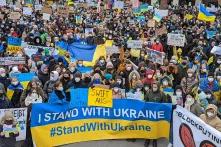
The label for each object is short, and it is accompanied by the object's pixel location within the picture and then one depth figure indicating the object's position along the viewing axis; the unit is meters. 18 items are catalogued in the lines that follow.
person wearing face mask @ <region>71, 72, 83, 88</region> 11.62
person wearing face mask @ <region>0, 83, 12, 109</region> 9.70
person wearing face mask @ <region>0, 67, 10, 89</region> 11.20
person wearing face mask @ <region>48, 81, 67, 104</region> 9.95
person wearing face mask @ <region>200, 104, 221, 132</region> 8.37
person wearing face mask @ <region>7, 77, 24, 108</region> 10.50
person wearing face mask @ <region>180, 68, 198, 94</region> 11.80
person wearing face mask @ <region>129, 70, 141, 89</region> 11.96
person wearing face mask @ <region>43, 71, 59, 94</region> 11.05
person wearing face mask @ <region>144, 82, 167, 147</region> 10.17
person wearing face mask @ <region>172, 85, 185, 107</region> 10.45
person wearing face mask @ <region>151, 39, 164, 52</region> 16.56
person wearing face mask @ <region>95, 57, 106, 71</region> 13.51
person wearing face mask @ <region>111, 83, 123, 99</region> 10.39
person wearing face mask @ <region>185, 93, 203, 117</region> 9.54
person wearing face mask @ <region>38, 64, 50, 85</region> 12.16
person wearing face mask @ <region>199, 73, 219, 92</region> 11.89
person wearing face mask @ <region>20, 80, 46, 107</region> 9.97
